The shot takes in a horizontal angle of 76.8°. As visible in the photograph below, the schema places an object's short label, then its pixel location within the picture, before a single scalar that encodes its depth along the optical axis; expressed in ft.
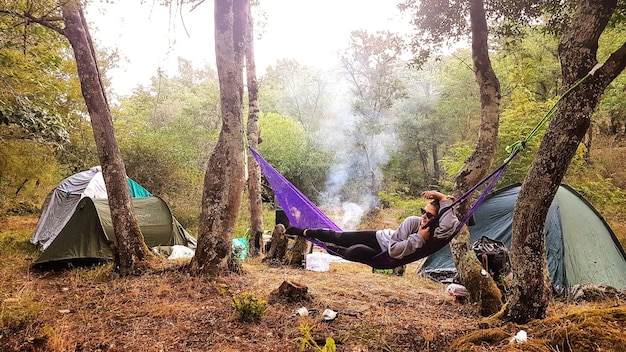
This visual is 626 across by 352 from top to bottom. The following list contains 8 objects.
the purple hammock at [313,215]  8.17
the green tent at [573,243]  12.82
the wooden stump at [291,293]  9.50
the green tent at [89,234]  13.19
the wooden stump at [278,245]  15.83
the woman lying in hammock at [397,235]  8.10
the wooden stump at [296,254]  15.44
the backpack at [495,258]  11.46
